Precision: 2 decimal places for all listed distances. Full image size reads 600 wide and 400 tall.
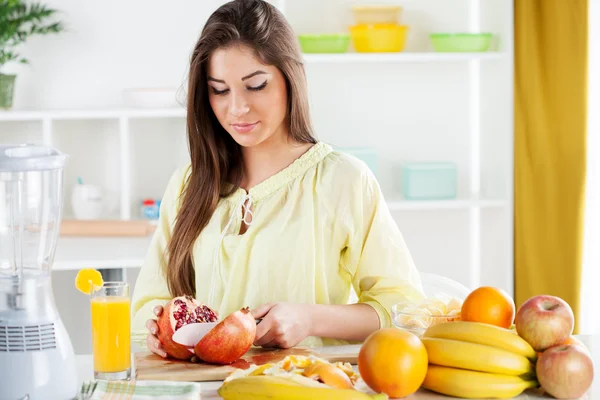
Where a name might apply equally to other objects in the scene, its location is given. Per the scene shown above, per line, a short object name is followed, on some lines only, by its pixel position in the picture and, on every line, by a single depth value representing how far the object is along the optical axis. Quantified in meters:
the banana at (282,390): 1.59
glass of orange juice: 1.79
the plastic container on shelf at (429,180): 3.87
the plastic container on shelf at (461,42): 3.79
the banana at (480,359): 1.67
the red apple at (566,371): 1.64
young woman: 2.17
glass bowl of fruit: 1.83
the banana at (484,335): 1.68
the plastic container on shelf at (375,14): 3.82
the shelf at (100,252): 3.40
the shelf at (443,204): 3.82
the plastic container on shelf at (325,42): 3.75
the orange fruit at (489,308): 1.76
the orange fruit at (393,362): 1.64
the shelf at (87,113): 4.02
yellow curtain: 3.44
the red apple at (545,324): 1.67
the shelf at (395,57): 3.74
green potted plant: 4.01
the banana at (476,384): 1.66
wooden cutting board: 1.79
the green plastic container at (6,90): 4.00
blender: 1.67
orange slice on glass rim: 1.83
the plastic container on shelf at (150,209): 4.20
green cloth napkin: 1.66
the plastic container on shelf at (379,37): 3.78
